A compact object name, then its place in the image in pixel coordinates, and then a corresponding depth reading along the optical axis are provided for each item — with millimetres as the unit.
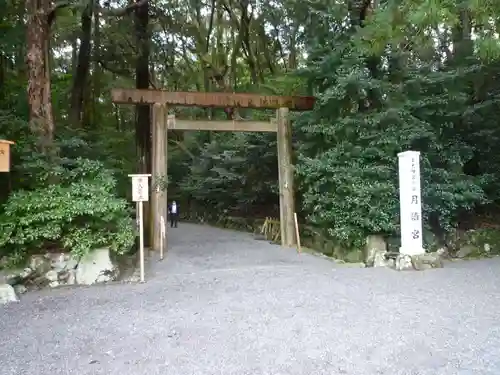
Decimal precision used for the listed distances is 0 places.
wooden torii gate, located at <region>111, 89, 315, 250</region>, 9641
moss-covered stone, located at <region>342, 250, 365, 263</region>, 8352
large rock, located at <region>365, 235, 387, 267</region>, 7742
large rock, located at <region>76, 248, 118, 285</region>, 6512
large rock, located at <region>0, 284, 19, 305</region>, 5320
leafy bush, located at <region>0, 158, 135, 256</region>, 6074
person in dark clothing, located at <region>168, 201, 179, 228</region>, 17078
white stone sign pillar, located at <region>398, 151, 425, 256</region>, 7477
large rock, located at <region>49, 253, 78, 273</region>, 6398
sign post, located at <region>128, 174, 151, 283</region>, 7084
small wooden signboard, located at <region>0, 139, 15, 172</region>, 5395
